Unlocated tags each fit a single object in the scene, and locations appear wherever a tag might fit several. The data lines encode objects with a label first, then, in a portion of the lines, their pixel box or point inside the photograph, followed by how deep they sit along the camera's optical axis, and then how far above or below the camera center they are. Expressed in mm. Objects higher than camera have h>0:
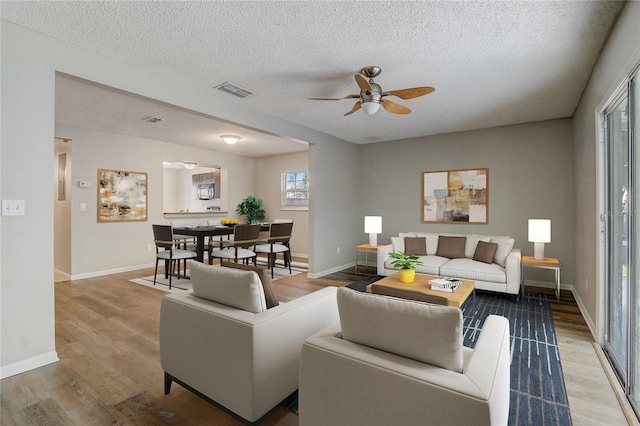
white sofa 3988 -737
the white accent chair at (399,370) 1063 -595
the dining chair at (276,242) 5504 -547
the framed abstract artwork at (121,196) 5625 +308
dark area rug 1865 -1183
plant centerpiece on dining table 7969 +73
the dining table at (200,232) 4933 -331
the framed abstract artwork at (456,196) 5242 +271
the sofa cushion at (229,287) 1729 -439
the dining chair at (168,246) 4668 -526
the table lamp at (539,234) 4082 -297
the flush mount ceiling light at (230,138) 5758 +1366
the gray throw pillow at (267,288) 1919 -471
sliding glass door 1936 -184
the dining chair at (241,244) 4887 -526
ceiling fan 2903 +1129
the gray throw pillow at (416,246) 5059 -560
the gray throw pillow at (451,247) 4805 -549
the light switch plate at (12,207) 2273 +35
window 7754 +540
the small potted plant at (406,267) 3369 -600
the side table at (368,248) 5323 -628
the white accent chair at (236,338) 1593 -704
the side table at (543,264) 3943 -675
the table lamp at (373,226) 5559 -257
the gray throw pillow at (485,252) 4430 -579
